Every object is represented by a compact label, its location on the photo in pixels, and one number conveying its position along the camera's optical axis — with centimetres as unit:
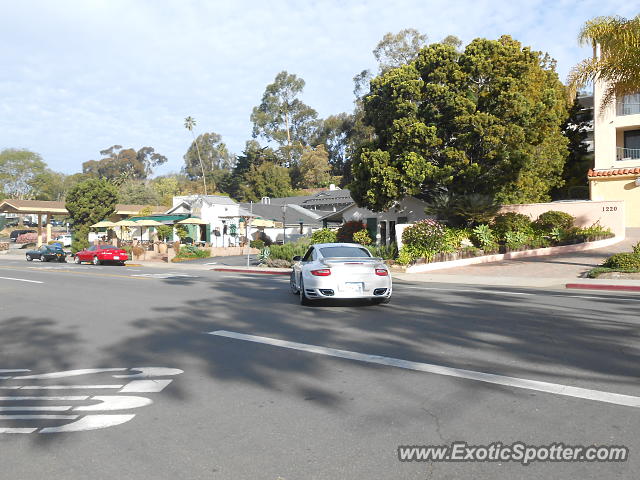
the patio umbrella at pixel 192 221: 4331
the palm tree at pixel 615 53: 1775
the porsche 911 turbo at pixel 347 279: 1155
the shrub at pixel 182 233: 4497
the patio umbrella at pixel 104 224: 4781
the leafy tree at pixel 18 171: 9800
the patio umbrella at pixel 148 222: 4544
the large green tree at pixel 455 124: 2561
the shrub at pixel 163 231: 4462
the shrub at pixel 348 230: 3054
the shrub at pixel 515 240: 2588
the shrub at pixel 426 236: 2444
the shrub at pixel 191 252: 3869
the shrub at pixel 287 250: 2957
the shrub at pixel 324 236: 2977
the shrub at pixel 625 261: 1753
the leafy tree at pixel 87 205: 5212
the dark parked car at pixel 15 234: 7753
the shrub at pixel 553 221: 2698
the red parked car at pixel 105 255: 3616
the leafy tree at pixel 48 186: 9969
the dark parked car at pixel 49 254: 4184
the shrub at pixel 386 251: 2606
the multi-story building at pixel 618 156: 3225
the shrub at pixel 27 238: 7169
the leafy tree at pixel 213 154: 10719
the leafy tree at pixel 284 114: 8175
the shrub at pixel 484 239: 2575
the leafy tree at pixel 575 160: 3703
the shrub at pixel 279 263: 2872
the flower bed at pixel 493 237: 2452
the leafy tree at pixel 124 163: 12581
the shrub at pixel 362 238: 2922
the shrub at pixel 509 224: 2686
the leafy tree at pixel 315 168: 7694
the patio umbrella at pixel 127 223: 4516
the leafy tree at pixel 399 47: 5038
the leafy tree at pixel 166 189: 8588
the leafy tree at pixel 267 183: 7362
